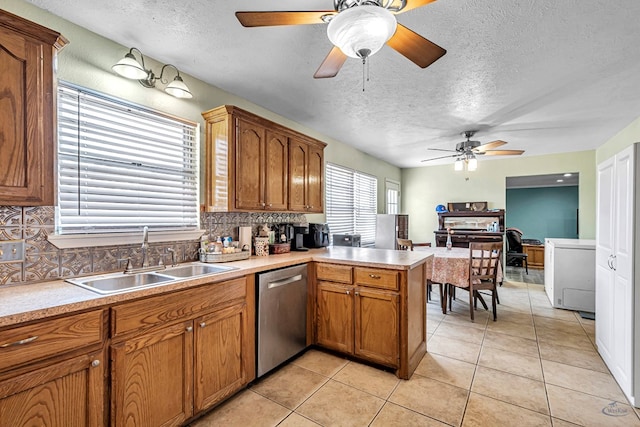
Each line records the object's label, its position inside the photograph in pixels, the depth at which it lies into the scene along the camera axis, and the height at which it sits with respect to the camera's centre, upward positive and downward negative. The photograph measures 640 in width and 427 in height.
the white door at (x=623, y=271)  2.08 -0.45
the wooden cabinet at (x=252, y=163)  2.57 +0.46
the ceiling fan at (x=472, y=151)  4.12 +0.87
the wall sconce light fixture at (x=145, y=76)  1.98 +0.98
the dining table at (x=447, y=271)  3.72 -0.77
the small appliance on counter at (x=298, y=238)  3.44 -0.32
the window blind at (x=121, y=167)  1.93 +0.33
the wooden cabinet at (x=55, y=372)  1.18 -0.71
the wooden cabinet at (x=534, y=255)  7.30 -1.08
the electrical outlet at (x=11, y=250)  1.63 -0.23
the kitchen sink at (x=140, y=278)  1.80 -0.46
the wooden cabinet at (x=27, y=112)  1.40 +0.49
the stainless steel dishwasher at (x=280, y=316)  2.31 -0.88
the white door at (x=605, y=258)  2.44 -0.42
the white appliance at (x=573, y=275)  3.90 -0.87
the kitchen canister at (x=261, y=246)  2.97 -0.36
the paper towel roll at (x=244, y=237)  2.87 -0.26
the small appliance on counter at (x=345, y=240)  4.44 -0.44
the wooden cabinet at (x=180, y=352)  1.53 -0.86
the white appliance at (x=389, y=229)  5.42 -0.35
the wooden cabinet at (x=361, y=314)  2.42 -0.90
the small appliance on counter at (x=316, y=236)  3.62 -0.32
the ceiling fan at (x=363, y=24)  1.27 +0.86
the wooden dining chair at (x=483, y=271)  3.64 -0.76
